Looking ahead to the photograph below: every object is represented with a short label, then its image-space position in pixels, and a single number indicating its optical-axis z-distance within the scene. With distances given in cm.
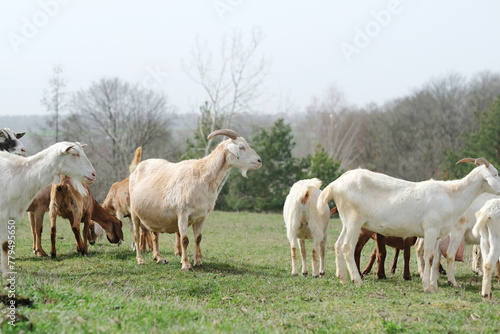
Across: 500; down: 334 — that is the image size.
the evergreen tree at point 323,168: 2948
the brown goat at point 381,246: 980
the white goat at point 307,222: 967
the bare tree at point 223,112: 3706
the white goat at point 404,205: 821
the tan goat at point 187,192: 964
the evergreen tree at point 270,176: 3200
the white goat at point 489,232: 789
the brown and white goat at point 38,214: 1073
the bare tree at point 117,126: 4453
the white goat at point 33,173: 821
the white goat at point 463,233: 927
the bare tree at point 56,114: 4131
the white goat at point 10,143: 1023
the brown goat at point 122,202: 1255
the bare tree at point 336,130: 5636
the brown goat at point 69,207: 1067
